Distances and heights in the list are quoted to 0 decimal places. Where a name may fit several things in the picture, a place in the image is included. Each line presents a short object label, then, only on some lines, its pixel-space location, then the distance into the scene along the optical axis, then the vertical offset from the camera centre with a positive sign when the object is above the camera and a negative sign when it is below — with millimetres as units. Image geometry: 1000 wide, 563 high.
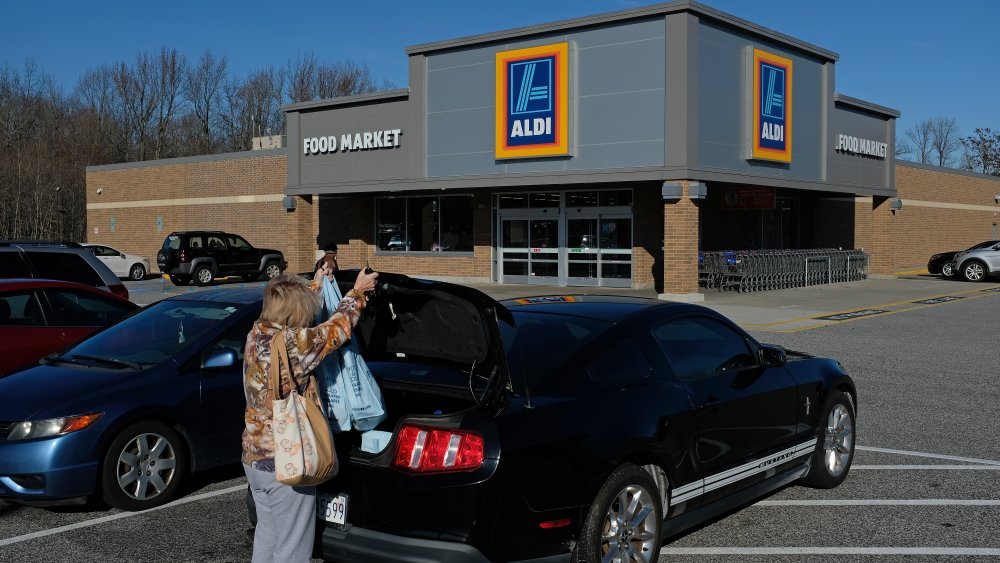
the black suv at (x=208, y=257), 30406 -228
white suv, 31531 -327
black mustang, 4113 -880
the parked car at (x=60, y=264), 11945 -185
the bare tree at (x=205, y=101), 75938 +12325
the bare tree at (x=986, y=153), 78562 +8591
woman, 4062 -660
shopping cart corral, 25641 -462
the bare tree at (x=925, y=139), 105188 +12982
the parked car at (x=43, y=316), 8312 -625
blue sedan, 5820 -1047
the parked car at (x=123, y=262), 34156 -453
